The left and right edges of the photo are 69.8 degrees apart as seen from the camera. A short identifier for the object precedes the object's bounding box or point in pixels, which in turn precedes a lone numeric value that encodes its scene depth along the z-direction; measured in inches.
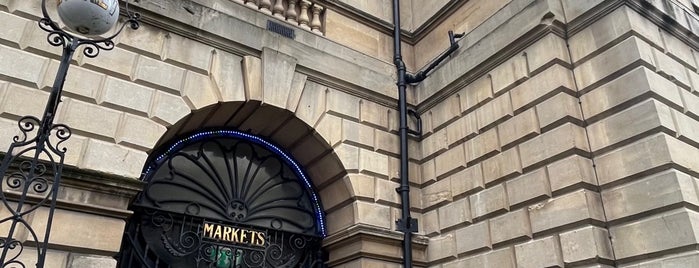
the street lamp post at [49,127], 161.5
